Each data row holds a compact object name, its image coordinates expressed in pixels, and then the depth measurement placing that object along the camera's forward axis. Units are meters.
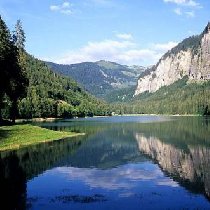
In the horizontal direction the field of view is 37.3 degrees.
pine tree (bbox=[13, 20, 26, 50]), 114.63
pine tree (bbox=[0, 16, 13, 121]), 78.08
